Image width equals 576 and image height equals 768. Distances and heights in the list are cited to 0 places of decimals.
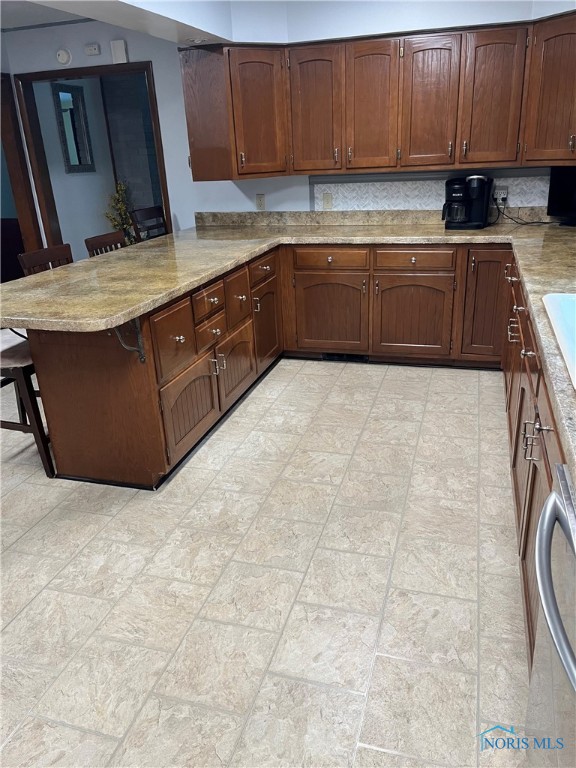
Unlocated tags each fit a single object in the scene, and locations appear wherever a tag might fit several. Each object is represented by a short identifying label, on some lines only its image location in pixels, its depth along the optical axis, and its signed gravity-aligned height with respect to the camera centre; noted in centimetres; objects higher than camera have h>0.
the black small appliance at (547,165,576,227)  357 -32
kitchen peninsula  233 -70
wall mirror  554 +33
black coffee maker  362 -34
